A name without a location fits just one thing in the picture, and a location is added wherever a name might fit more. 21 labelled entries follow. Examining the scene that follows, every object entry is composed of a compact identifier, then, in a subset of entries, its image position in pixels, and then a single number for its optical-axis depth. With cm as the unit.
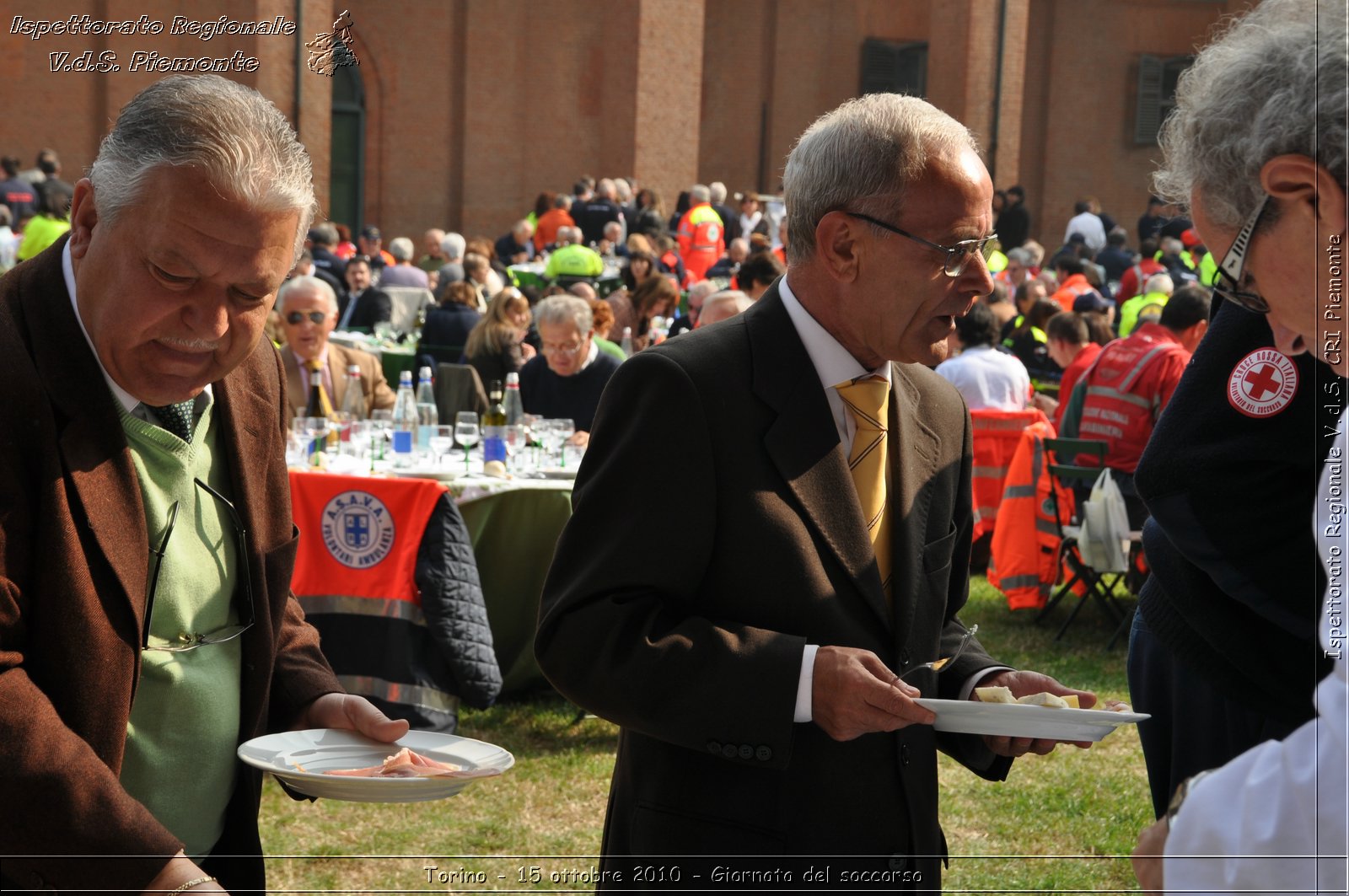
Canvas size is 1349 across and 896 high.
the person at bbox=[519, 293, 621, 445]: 750
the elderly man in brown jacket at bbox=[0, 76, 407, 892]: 171
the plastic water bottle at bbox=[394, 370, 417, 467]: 647
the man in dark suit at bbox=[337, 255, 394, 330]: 1373
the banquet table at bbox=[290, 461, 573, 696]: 607
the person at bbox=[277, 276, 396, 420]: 724
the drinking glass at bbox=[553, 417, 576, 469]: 681
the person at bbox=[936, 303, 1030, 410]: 859
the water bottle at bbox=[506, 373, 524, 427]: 697
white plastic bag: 730
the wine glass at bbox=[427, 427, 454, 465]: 671
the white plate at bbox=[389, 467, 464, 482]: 607
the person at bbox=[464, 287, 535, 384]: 922
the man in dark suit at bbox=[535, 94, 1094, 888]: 202
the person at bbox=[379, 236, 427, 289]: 1493
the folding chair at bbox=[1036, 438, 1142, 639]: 761
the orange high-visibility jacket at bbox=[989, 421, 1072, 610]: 794
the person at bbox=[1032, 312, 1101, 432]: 904
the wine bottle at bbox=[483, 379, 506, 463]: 640
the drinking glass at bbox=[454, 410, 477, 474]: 643
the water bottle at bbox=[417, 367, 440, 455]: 666
